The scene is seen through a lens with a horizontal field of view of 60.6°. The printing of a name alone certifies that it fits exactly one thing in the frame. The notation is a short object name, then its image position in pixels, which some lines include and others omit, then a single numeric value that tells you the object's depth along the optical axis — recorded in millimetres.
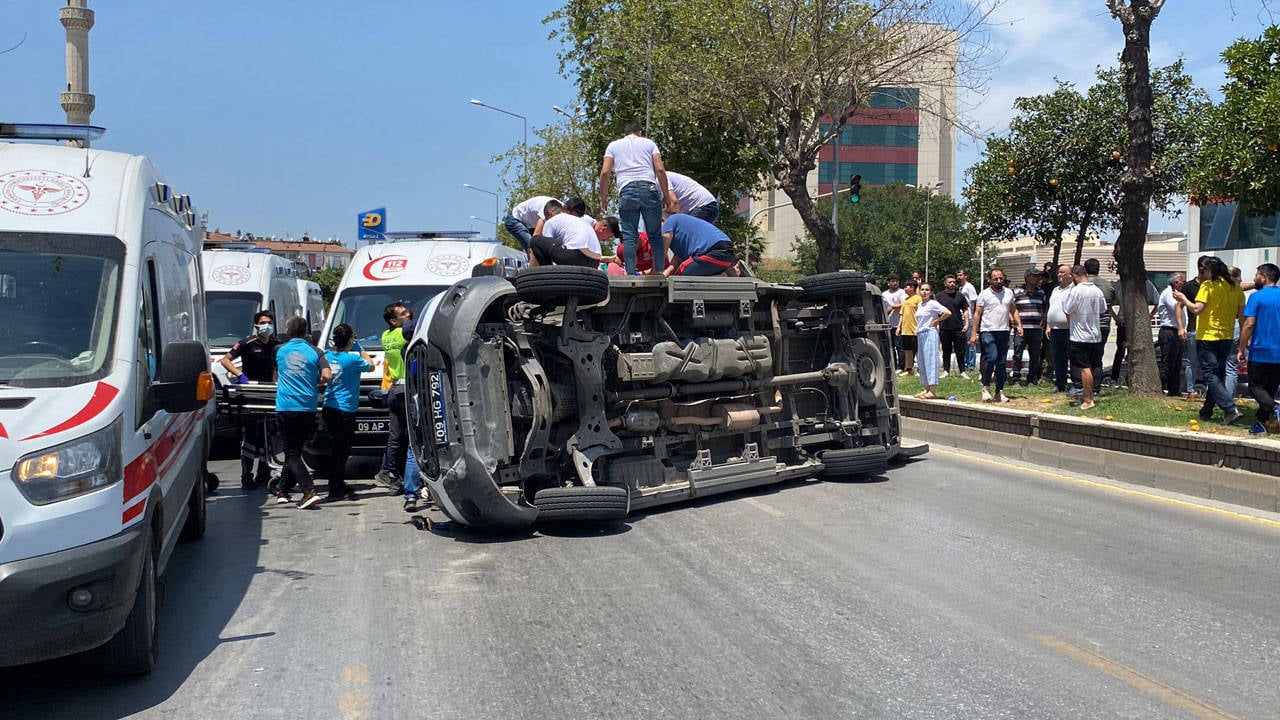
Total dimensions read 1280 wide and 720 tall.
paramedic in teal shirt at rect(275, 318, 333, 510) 9594
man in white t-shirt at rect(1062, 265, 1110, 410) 12859
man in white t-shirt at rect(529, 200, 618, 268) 9289
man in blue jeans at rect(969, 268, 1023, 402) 14508
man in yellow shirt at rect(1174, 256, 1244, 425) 11641
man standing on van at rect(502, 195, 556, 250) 10680
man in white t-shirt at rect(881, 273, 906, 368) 19469
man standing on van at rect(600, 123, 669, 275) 9578
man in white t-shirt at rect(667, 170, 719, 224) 10500
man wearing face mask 11094
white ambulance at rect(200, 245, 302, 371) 14547
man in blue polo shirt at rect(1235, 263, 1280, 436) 10586
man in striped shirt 15000
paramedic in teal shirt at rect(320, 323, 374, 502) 9945
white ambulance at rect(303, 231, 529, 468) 12773
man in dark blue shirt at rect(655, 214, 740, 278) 9648
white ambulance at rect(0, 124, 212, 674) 4473
